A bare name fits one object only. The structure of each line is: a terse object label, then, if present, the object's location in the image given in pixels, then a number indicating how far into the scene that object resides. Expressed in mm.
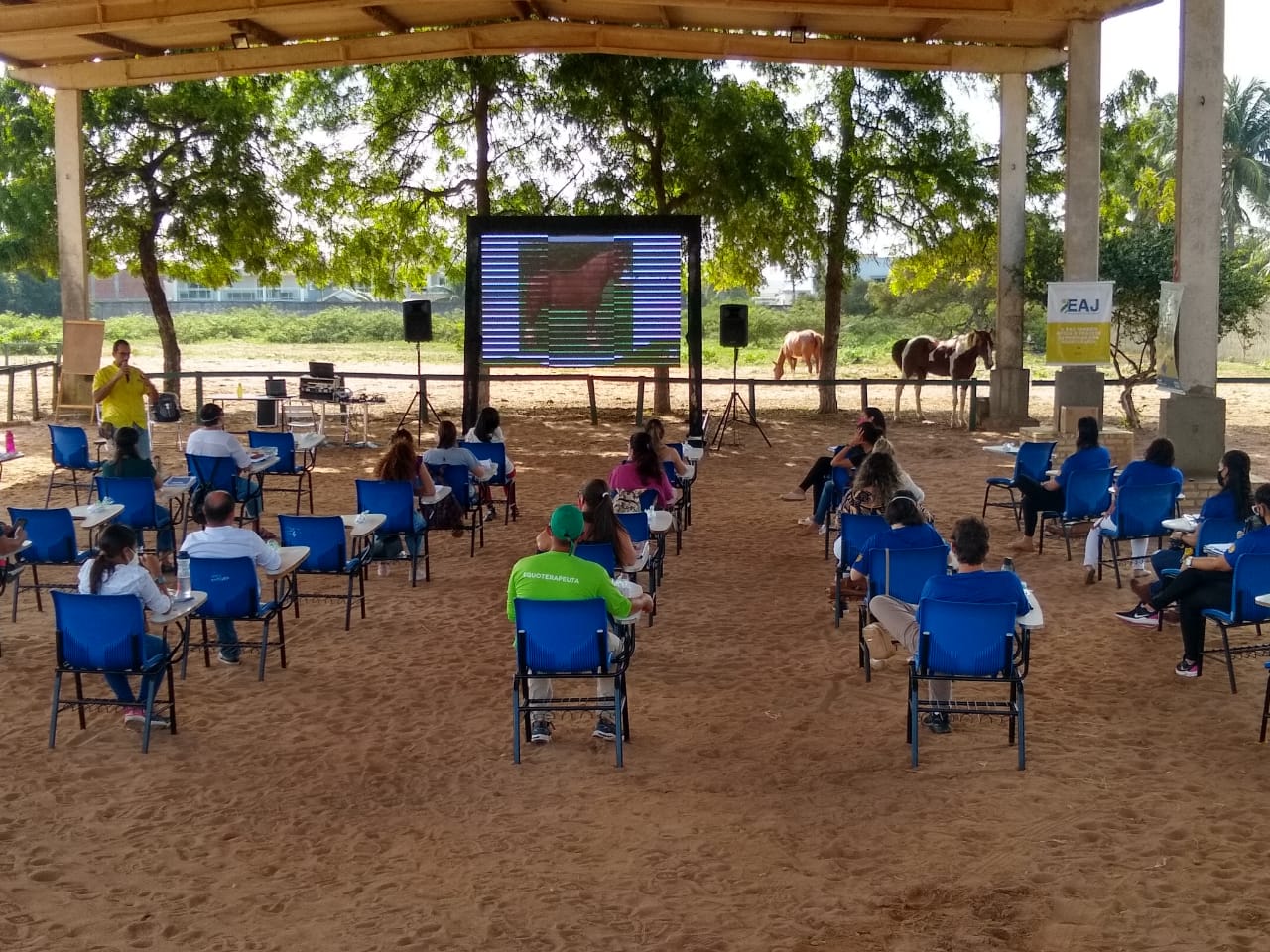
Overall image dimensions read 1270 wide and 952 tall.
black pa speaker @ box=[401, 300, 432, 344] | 17266
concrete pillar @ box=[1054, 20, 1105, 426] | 16156
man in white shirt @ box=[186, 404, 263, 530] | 10867
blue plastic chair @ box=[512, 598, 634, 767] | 6309
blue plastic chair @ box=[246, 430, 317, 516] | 12180
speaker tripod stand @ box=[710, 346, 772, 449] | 17406
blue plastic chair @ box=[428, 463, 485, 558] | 11180
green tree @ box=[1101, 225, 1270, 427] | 17547
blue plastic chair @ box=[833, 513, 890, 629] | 8430
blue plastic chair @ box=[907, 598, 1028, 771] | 6191
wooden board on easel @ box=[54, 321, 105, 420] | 18203
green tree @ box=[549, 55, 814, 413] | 19312
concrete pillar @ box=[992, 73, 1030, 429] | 19016
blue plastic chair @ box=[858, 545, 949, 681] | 7277
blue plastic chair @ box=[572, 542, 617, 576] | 7273
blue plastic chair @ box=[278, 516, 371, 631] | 8500
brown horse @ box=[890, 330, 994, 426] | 20281
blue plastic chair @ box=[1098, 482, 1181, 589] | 9094
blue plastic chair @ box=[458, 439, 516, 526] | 11875
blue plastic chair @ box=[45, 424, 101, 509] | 12109
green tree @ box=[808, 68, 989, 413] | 20266
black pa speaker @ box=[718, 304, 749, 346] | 17359
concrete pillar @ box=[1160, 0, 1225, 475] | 13039
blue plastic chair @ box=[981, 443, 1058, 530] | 11391
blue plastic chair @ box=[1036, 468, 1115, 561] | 10125
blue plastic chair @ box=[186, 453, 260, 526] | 10898
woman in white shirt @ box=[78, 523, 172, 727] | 6551
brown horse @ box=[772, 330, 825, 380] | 24594
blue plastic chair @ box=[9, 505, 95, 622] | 8461
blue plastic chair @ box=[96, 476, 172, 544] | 9836
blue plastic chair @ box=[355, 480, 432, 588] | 9781
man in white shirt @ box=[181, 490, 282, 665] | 7414
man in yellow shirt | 11680
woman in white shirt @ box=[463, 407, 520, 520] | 12062
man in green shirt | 6422
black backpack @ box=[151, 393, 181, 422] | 15180
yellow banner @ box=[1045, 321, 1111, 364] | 15781
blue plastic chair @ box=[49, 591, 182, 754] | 6387
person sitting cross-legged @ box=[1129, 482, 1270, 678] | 7027
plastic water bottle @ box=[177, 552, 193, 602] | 6934
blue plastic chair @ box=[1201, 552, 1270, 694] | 6910
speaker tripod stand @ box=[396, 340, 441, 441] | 17750
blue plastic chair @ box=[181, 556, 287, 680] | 7320
